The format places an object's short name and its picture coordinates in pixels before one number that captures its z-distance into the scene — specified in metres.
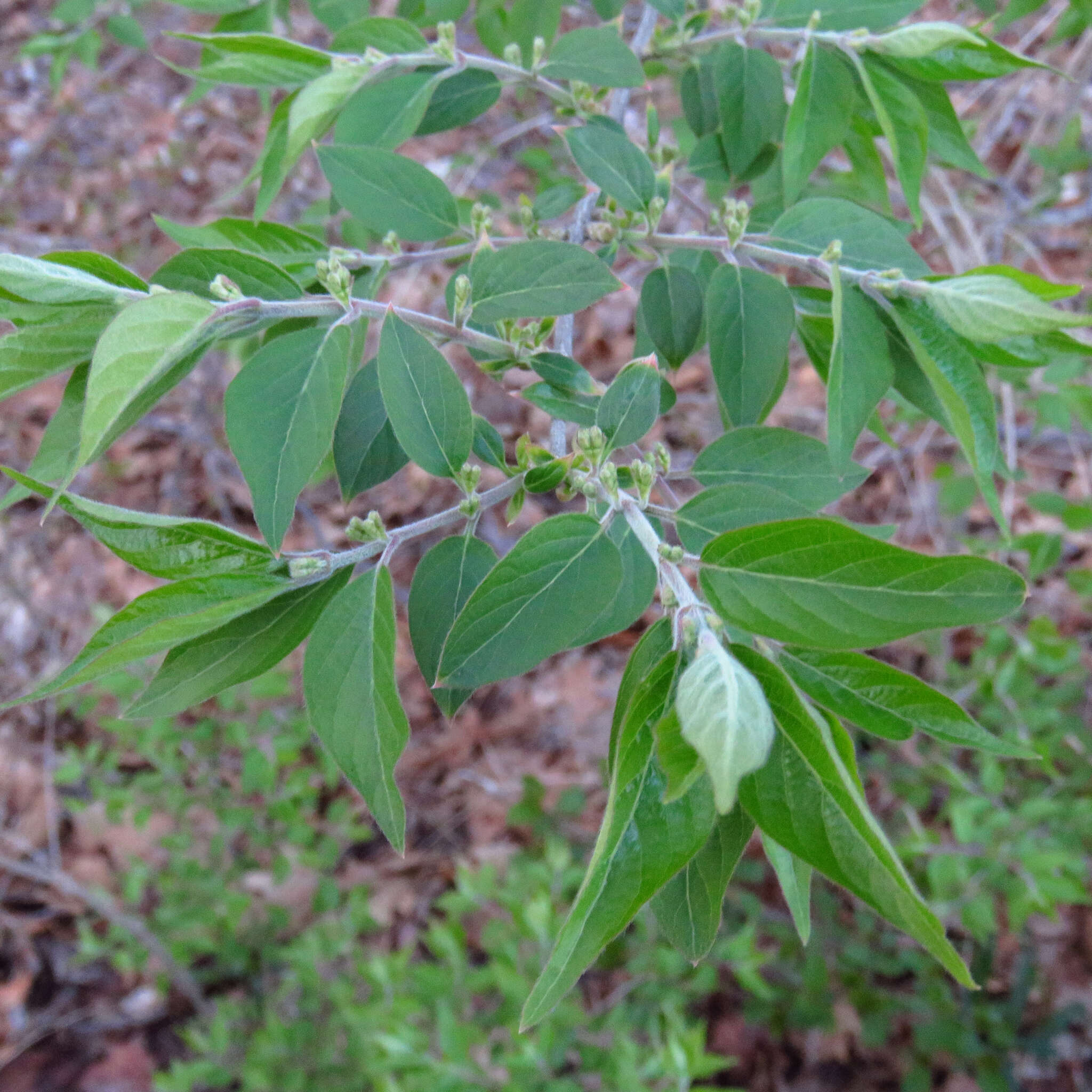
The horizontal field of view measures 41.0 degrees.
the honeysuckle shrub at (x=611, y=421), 0.24
